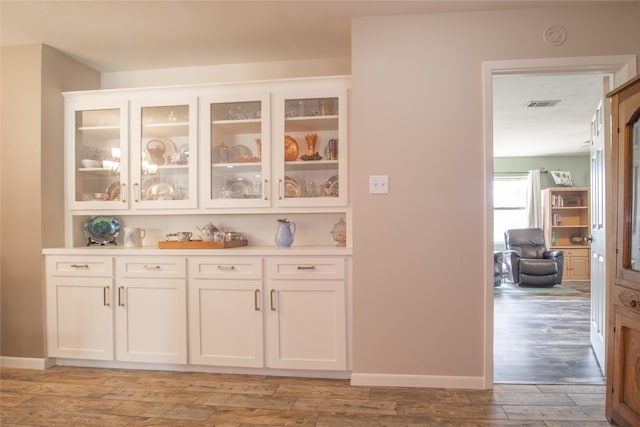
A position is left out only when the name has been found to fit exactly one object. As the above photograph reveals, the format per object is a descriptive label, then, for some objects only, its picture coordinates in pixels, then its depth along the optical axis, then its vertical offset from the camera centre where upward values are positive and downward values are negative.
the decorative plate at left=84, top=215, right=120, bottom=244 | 3.32 -0.13
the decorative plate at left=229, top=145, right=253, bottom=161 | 3.06 +0.47
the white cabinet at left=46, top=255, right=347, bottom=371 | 2.73 -0.69
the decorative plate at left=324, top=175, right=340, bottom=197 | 2.91 +0.19
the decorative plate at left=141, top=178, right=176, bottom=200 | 3.14 +0.19
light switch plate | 2.64 +0.18
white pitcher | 3.25 -0.19
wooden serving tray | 2.93 -0.23
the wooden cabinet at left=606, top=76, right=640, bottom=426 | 1.92 -0.27
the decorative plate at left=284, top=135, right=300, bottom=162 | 2.97 +0.47
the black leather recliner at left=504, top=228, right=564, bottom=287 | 6.59 -0.81
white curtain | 7.95 +0.20
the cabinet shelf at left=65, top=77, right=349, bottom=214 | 2.93 +0.50
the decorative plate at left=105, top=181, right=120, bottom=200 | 3.27 +0.19
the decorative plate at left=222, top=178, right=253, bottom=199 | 3.04 +0.19
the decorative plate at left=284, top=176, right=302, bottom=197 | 2.96 +0.18
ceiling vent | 4.60 +1.26
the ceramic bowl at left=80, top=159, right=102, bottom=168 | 3.23 +0.41
